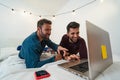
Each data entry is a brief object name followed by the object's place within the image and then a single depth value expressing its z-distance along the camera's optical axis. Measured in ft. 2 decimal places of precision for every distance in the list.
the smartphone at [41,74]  1.72
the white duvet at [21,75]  1.74
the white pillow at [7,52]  4.73
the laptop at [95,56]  1.59
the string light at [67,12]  5.89
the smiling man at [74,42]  3.56
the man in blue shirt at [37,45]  2.82
